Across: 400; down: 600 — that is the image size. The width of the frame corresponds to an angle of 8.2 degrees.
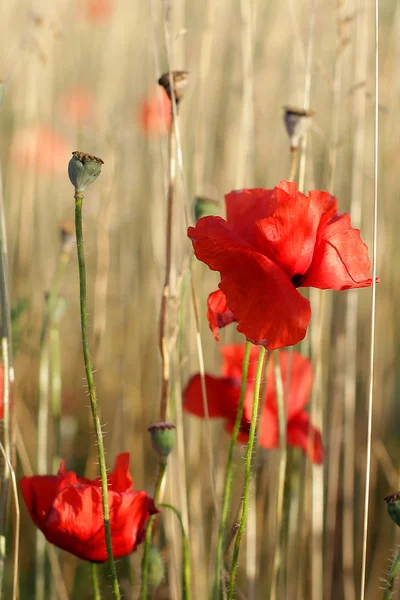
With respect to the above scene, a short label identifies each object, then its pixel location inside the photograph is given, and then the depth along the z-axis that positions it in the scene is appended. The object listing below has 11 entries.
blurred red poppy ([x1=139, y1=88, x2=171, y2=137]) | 1.69
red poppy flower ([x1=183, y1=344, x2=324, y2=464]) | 1.11
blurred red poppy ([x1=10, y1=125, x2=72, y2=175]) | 1.84
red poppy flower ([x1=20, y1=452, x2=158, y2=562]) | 1.01
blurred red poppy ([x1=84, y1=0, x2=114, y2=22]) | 2.45
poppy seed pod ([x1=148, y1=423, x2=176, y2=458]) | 1.02
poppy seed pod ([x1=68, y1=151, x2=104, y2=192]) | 0.98
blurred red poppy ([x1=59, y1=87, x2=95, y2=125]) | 2.11
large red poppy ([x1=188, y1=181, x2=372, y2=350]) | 0.98
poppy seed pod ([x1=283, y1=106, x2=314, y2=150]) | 1.09
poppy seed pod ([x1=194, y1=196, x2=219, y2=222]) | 1.10
